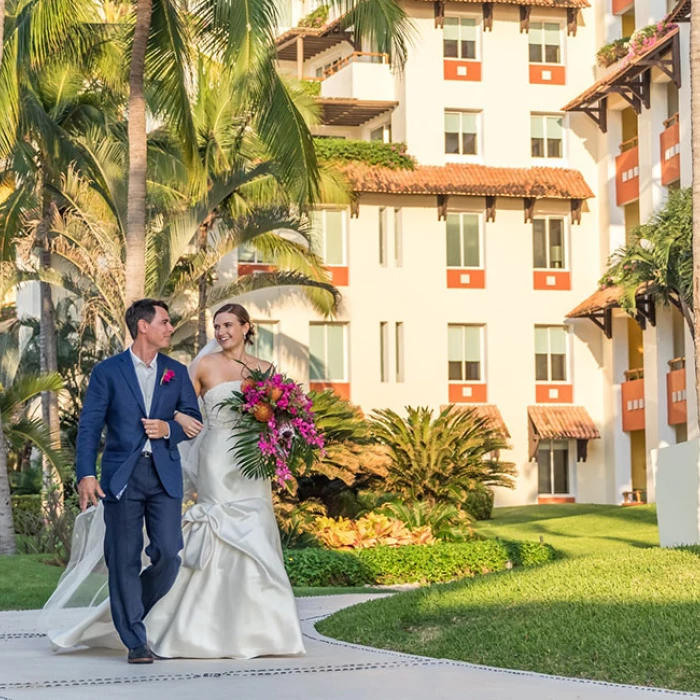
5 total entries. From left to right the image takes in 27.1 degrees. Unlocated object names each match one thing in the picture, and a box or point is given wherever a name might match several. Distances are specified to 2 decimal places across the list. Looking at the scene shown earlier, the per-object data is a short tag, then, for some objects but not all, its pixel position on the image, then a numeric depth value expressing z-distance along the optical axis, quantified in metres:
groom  8.62
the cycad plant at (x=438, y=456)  28.55
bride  8.98
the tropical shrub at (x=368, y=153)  41.62
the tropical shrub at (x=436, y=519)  23.98
